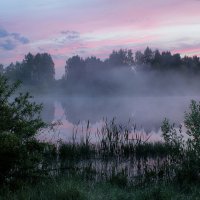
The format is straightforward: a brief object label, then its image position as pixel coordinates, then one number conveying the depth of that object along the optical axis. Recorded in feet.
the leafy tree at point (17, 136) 31.12
